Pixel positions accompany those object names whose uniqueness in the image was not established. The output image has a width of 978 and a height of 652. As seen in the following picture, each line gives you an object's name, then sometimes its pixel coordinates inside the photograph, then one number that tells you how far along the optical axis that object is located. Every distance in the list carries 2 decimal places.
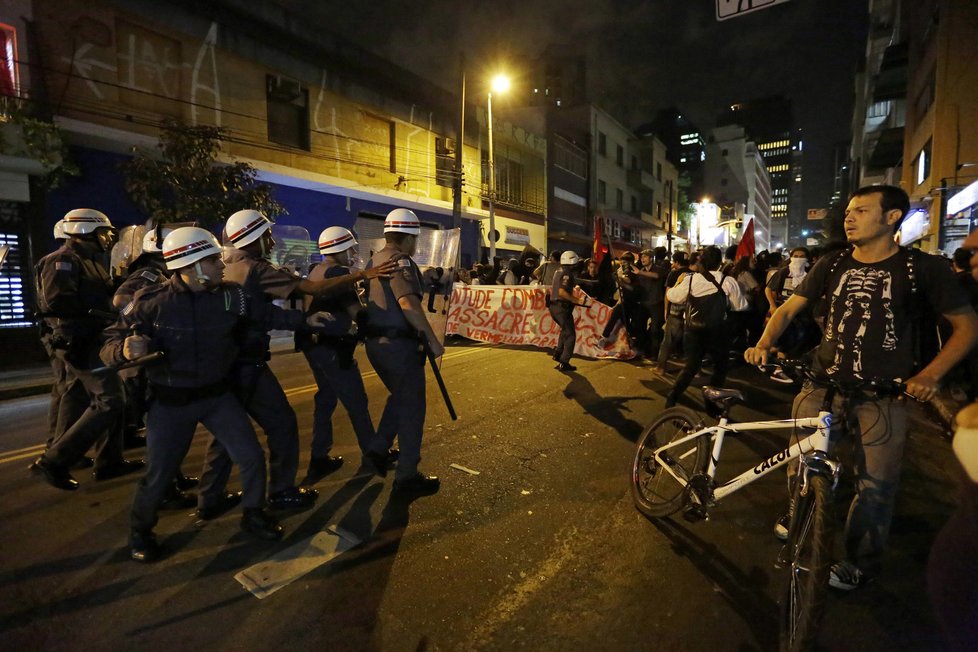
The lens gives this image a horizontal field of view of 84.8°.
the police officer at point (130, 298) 3.84
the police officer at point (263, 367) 3.57
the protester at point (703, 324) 6.02
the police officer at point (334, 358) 4.14
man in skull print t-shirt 2.54
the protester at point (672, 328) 6.93
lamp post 18.22
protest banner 9.32
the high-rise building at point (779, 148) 170.50
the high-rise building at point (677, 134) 108.81
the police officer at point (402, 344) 3.84
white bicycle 2.25
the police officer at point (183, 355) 2.95
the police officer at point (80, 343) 4.05
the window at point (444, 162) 21.98
